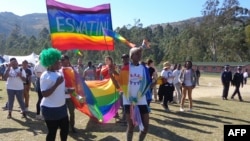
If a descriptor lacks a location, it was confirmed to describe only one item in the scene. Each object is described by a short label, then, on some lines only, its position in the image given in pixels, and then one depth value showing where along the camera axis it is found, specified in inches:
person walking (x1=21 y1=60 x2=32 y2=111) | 478.7
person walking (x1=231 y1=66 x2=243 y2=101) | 713.0
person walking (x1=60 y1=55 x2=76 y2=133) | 324.5
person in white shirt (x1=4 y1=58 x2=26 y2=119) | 409.1
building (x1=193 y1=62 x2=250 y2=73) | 2304.4
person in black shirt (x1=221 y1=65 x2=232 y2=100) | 712.3
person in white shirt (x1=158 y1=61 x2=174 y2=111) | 515.8
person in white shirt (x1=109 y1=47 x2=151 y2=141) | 259.0
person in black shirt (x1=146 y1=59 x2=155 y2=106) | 435.2
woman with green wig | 215.2
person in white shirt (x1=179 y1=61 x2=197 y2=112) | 500.4
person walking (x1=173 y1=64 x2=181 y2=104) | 583.2
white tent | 1449.6
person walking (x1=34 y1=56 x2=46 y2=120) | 389.7
